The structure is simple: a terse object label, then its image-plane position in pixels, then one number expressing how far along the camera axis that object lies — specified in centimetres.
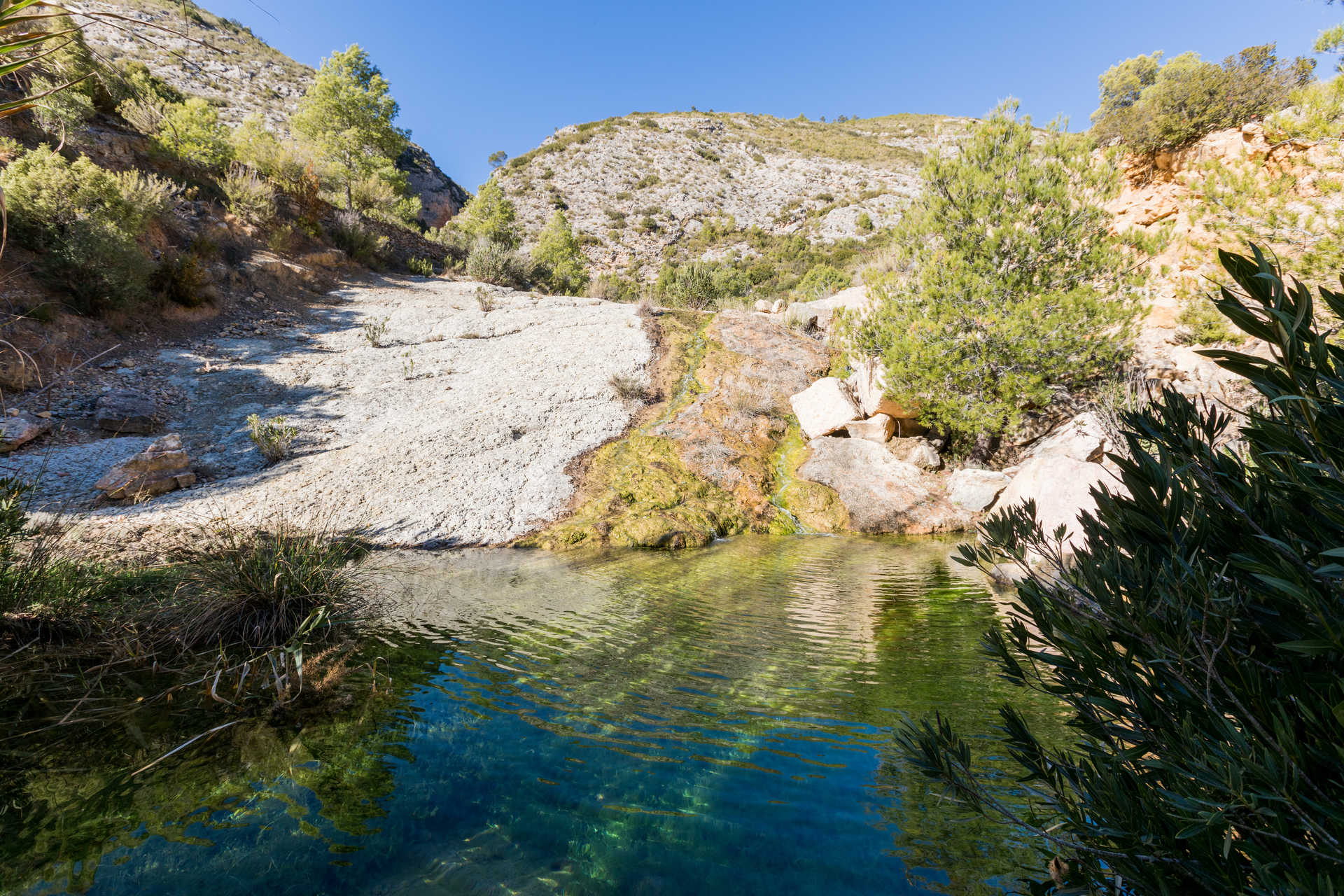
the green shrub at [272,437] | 922
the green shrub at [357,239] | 2089
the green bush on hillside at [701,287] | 2088
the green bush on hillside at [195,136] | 1688
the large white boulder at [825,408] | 1139
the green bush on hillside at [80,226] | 1044
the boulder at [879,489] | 937
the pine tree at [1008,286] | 957
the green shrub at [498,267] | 2381
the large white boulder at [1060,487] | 708
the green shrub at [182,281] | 1302
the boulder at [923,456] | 1082
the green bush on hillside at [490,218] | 3369
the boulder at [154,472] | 754
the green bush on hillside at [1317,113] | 699
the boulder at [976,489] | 952
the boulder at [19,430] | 775
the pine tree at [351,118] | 2594
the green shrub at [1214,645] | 92
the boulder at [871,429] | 1140
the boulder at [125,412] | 907
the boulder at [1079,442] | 920
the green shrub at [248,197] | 1748
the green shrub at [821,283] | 1995
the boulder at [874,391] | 1118
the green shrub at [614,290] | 2244
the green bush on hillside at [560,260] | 2662
